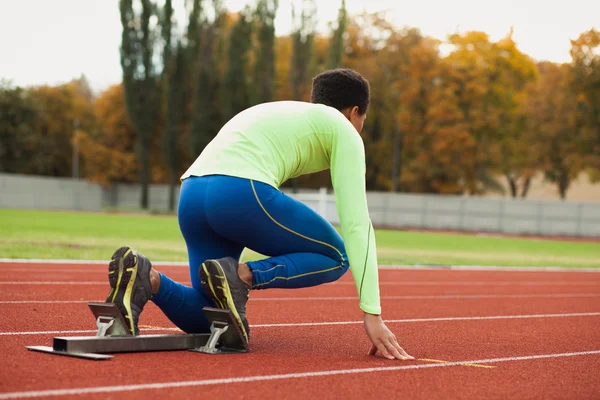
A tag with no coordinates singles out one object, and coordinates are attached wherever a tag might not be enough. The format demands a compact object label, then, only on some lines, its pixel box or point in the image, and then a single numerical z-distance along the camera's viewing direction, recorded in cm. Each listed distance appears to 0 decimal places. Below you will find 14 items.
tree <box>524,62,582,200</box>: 4941
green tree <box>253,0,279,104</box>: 5835
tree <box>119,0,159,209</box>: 5997
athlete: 468
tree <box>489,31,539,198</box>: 5384
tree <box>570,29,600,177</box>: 4838
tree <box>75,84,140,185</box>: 6600
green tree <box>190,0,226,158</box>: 6011
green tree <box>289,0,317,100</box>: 5775
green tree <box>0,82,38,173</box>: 6906
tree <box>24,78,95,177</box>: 7231
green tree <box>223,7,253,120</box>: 5953
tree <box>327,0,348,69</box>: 5706
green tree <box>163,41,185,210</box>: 6091
